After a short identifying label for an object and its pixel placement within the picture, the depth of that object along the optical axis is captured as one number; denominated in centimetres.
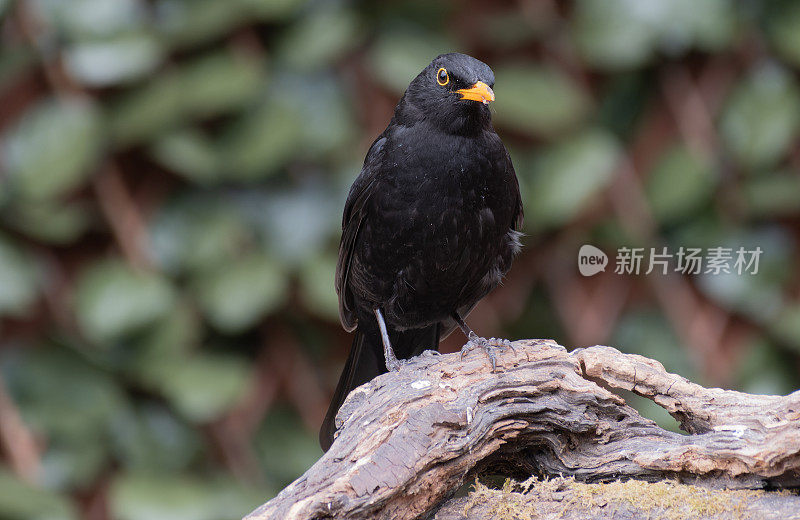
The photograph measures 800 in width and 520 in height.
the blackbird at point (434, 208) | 596
